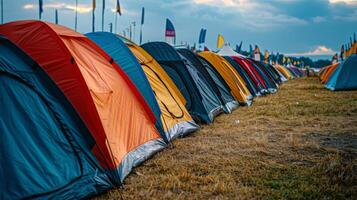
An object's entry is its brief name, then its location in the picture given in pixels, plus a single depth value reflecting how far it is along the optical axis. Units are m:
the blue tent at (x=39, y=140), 3.17
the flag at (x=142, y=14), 37.88
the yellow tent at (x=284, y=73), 43.84
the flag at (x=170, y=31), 19.11
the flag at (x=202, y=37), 35.76
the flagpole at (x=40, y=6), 31.83
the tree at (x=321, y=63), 156.46
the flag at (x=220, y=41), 34.09
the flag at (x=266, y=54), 52.59
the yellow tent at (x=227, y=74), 11.78
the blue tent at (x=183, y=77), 8.15
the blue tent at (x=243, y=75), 15.41
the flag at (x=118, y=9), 29.25
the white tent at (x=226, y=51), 31.63
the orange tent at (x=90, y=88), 4.10
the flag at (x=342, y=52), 55.95
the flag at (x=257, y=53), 34.69
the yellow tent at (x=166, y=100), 6.34
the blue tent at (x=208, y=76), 9.94
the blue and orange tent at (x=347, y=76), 18.19
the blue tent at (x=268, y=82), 19.97
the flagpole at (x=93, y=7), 27.89
